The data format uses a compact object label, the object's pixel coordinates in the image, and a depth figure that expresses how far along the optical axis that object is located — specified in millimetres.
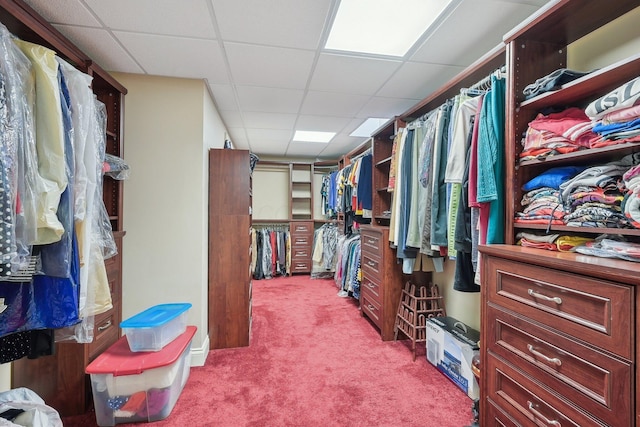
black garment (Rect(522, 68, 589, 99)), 1096
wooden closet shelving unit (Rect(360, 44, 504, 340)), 1763
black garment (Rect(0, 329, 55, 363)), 1086
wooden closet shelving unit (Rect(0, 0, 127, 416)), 1296
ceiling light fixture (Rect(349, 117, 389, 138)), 3293
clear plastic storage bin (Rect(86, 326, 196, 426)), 1474
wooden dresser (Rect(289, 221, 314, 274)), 5057
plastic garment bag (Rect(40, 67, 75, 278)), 1037
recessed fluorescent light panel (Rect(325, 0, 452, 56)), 1413
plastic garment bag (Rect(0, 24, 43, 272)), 883
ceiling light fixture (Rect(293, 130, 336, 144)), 3802
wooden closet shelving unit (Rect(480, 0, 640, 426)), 712
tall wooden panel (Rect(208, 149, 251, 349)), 2324
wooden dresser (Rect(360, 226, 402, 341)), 2451
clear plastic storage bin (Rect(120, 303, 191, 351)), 1590
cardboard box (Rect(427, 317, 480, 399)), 1718
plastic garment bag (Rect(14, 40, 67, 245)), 979
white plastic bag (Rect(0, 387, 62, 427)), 1083
